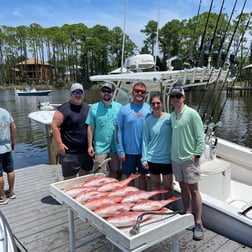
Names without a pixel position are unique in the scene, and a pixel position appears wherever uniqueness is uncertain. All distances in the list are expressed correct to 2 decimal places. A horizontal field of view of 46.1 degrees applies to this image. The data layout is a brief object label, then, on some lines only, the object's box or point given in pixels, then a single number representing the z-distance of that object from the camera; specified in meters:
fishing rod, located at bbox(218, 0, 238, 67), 4.97
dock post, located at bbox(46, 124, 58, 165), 6.36
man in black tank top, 3.71
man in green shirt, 2.90
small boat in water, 38.97
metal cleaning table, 1.78
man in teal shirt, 3.62
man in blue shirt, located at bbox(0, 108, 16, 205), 4.05
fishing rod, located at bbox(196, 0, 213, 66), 5.46
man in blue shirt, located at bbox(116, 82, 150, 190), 3.32
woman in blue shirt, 3.05
